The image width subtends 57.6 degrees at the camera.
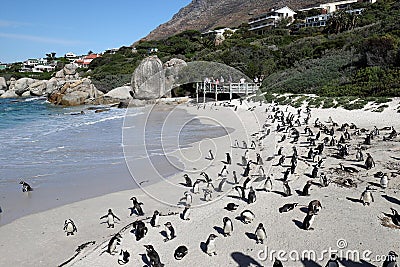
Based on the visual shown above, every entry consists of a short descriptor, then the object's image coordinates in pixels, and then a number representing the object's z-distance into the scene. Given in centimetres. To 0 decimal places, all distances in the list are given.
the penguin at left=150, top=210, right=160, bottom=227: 823
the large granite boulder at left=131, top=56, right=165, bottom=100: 4019
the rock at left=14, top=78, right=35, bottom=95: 7038
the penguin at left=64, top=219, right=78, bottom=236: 803
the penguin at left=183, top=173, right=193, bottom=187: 1107
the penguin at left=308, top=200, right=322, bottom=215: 827
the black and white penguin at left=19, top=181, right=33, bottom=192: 1101
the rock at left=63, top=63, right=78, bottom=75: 7434
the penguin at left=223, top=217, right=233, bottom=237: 768
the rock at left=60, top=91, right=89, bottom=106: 4609
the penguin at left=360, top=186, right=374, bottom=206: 859
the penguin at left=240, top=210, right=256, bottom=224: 812
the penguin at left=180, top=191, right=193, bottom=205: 956
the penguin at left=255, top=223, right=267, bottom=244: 728
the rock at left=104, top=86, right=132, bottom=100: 4609
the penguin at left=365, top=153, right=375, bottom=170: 1096
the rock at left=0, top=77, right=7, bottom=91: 7561
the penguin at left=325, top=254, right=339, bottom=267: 587
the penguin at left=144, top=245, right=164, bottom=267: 650
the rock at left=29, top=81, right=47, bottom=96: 6736
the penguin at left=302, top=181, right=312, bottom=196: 950
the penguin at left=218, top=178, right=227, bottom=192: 1045
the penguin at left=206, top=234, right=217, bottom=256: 695
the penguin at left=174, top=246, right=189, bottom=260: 686
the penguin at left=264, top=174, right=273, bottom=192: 1004
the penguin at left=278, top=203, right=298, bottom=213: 859
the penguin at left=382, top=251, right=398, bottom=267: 585
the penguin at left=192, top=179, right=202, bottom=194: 1039
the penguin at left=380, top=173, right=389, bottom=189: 948
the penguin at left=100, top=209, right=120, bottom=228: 845
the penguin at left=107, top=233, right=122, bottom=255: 712
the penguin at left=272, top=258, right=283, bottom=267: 611
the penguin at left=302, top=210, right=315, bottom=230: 765
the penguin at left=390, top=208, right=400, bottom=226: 752
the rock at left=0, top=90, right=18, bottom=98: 6910
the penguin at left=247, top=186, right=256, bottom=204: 925
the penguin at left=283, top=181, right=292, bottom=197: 957
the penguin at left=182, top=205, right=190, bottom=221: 853
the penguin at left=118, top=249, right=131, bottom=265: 685
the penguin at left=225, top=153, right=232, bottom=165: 1317
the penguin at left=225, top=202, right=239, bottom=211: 895
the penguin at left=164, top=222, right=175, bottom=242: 764
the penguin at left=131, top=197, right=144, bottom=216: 902
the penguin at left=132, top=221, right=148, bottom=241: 775
